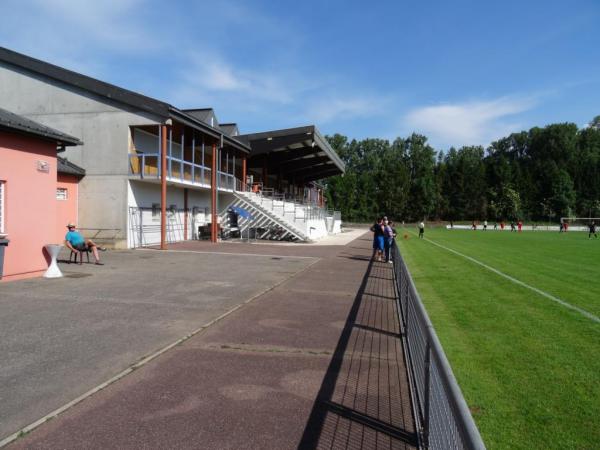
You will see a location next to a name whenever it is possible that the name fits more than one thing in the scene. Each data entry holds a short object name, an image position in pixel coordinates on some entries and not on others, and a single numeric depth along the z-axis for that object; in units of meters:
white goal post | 81.33
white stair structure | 29.00
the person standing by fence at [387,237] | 17.08
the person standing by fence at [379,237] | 17.16
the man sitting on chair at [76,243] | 14.40
